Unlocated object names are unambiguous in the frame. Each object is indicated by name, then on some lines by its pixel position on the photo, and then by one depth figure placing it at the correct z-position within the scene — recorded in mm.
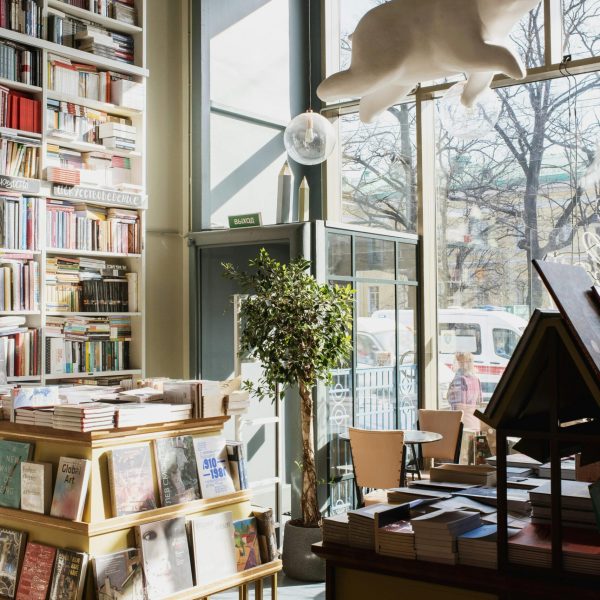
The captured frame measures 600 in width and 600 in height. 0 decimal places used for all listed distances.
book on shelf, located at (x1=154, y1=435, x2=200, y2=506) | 3664
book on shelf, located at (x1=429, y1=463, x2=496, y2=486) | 2926
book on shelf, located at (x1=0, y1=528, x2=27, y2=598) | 3667
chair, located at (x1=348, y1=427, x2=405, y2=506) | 5641
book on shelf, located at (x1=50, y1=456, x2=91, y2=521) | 3406
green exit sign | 6398
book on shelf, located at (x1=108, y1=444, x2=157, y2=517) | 3473
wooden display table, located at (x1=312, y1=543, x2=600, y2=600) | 2086
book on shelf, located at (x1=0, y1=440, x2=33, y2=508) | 3701
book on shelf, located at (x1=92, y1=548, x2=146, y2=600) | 3371
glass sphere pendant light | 5258
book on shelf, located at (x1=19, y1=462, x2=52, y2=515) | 3570
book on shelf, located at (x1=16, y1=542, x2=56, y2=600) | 3512
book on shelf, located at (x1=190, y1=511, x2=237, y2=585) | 3723
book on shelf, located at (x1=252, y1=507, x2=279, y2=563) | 4059
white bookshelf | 5707
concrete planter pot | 5570
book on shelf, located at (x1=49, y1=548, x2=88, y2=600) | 3342
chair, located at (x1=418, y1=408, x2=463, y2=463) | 6570
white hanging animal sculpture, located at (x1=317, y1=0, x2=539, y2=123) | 2107
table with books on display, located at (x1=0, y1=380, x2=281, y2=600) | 3432
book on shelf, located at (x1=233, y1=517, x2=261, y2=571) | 3941
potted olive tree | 5430
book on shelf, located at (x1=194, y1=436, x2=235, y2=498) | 3838
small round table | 6074
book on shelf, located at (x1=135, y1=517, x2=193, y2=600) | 3514
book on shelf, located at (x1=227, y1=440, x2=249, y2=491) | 3967
